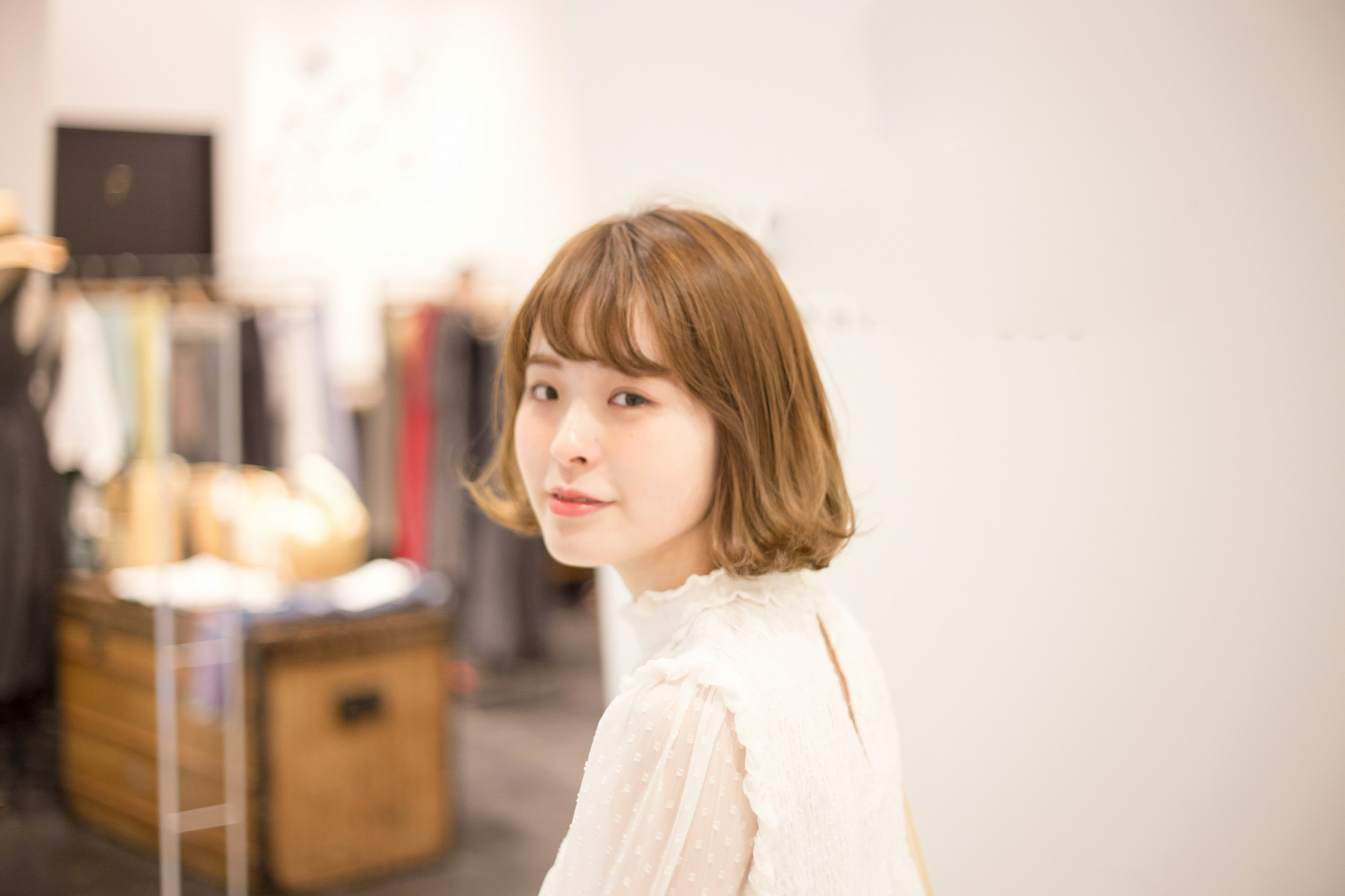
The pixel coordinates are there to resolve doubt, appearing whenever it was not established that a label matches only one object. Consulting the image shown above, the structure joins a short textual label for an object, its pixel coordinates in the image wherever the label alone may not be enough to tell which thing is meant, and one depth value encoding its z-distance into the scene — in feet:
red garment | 12.48
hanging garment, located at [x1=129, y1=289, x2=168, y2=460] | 10.30
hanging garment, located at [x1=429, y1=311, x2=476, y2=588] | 12.13
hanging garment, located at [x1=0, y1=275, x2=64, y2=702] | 8.54
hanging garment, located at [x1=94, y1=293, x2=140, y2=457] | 10.28
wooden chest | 8.54
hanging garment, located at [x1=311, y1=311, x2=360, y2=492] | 11.61
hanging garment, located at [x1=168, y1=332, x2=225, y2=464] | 10.94
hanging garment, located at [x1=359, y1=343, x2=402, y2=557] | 12.79
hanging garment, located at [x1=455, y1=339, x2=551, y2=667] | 12.37
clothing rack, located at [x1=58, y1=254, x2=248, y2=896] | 8.53
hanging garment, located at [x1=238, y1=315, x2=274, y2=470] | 11.15
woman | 2.27
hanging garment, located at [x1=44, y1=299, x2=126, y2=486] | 9.81
